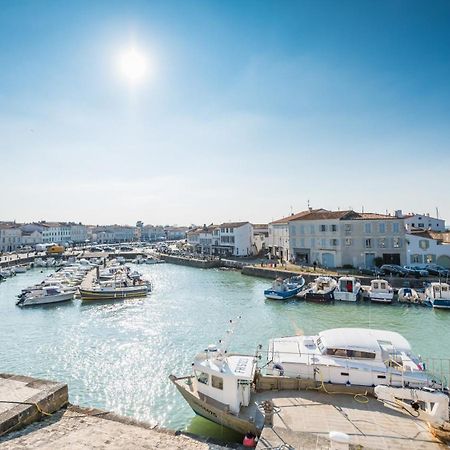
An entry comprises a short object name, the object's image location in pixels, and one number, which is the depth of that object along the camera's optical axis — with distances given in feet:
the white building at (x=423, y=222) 246.68
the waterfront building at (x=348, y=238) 150.30
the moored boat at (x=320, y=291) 114.52
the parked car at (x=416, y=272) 131.93
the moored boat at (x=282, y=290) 119.03
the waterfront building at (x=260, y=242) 253.24
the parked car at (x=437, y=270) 131.75
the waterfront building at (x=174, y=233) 595.88
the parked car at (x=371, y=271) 137.80
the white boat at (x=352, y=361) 45.62
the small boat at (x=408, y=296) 109.66
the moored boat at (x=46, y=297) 122.01
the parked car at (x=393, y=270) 135.54
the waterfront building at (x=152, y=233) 565.53
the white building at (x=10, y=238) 360.07
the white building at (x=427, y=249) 143.74
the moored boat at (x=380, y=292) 110.11
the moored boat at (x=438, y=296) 102.37
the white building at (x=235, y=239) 240.94
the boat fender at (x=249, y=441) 35.99
